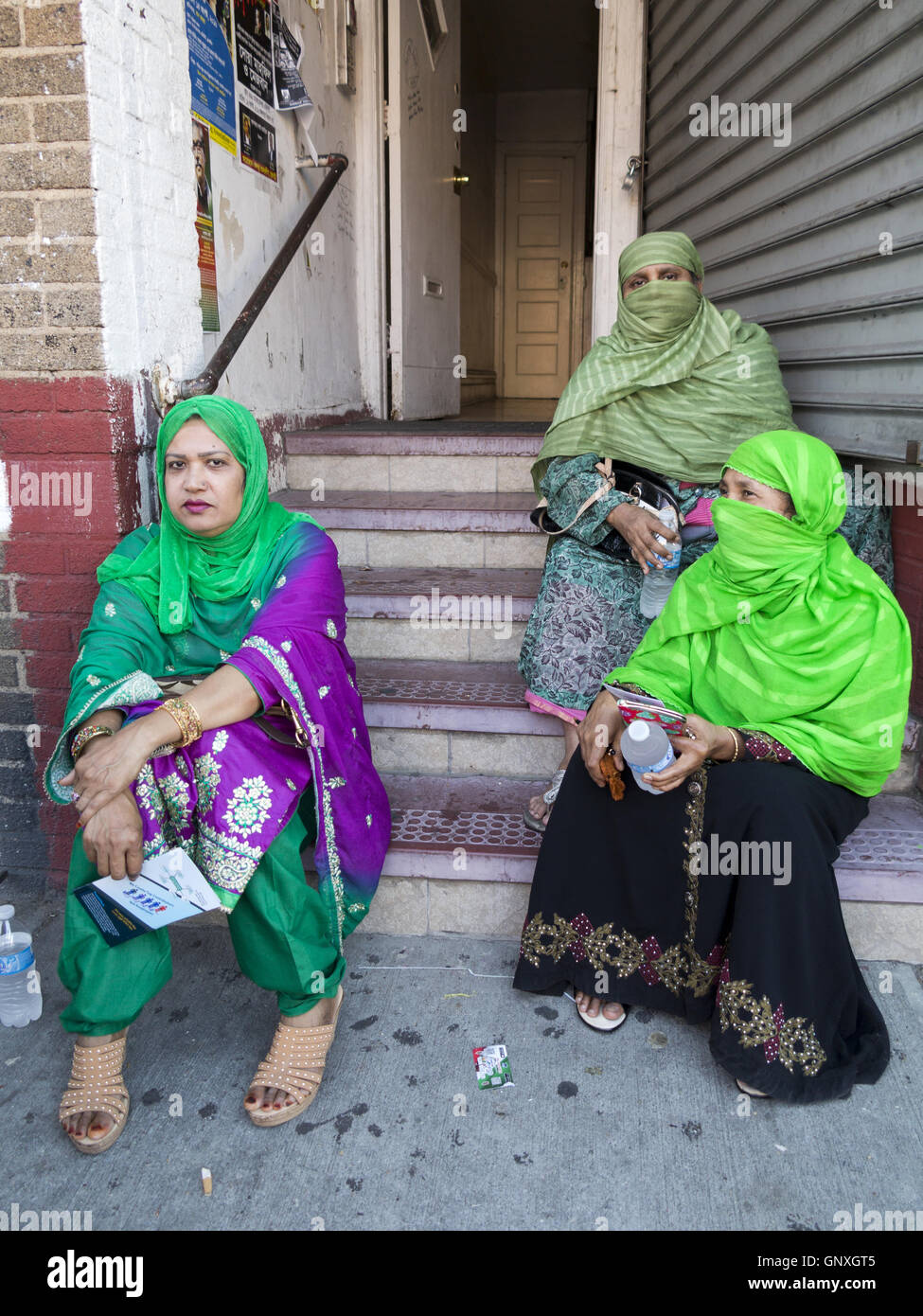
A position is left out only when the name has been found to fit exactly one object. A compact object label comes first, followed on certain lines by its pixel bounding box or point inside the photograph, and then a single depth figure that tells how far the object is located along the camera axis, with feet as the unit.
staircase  7.22
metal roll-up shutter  7.85
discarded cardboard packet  5.83
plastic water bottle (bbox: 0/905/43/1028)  6.38
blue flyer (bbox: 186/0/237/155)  8.65
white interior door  30.73
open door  15.16
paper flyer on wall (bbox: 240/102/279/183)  10.18
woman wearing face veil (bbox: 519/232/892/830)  7.93
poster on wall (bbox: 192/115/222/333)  8.86
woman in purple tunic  5.47
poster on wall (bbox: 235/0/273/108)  9.86
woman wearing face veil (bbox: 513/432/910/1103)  5.54
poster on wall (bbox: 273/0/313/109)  10.92
